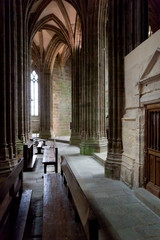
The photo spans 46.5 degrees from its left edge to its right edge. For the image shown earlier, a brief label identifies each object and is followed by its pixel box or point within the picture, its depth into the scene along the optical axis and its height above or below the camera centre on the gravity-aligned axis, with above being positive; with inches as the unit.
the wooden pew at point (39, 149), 408.9 -56.6
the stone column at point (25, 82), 444.5 +102.2
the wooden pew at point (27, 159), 268.0 -54.5
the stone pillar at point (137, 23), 213.9 +116.1
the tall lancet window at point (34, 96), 871.7 +128.3
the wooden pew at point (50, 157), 223.7 -44.5
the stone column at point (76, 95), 542.9 +84.6
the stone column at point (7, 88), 184.7 +36.8
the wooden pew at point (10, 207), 92.5 -49.1
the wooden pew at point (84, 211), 64.1 -34.7
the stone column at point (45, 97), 765.9 +109.0
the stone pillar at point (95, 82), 368.2 +82.2
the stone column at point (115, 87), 222.8 +43.4
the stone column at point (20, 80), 381.3 +93.4
